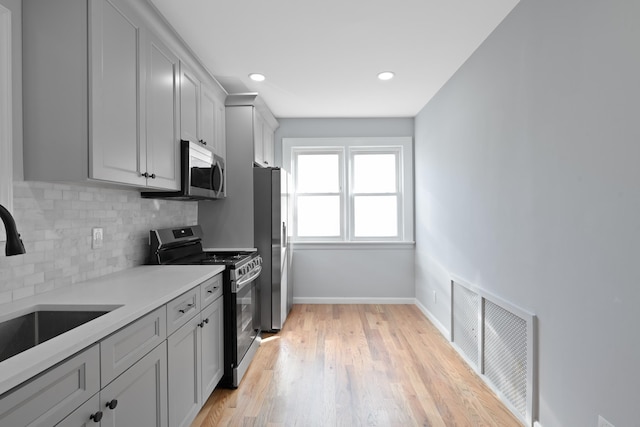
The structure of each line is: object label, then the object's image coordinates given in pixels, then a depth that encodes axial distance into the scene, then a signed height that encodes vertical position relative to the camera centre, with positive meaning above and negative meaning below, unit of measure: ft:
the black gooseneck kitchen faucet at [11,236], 3.42 -0.21
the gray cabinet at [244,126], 11.41 +2.90
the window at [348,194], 15.34 +0.85
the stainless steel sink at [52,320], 4.62 -1.39
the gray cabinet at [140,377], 3.10 -1.95
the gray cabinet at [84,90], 5.12 +1.91
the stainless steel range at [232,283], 8.07 -1.70
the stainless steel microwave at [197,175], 8.14 +1.00
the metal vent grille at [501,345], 6.43 -2.92
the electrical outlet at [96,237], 6.56 -0.43
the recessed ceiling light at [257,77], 10.46 +4.16
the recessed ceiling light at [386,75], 10.32 +4.14
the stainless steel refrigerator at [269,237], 11.46 -0.76
